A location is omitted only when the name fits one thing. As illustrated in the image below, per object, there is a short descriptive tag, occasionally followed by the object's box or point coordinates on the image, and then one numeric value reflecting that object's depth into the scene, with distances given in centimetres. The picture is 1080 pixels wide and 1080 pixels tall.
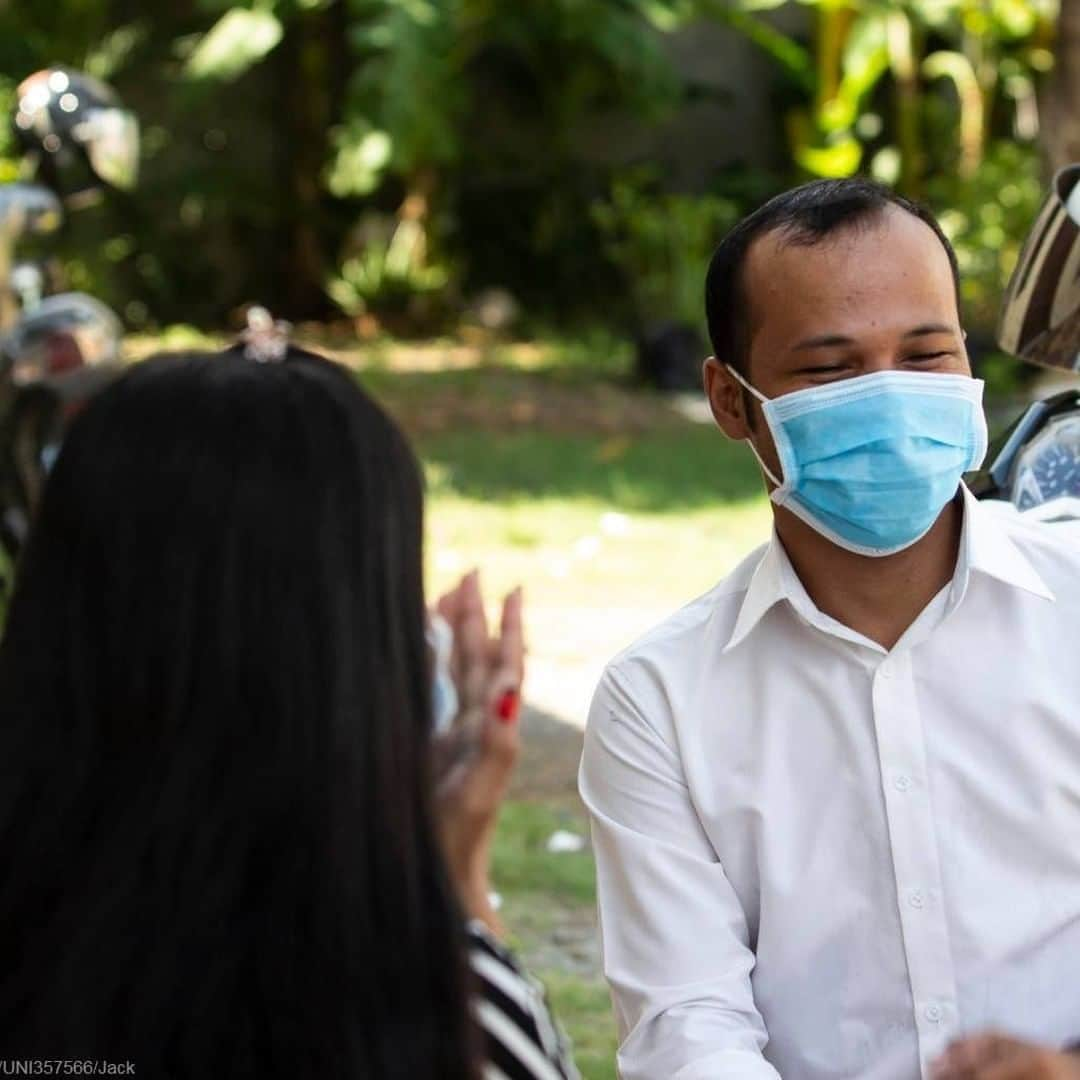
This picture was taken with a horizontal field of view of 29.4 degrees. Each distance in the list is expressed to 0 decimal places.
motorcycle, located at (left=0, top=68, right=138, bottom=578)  538
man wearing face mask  224
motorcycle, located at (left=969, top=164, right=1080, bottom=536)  303
